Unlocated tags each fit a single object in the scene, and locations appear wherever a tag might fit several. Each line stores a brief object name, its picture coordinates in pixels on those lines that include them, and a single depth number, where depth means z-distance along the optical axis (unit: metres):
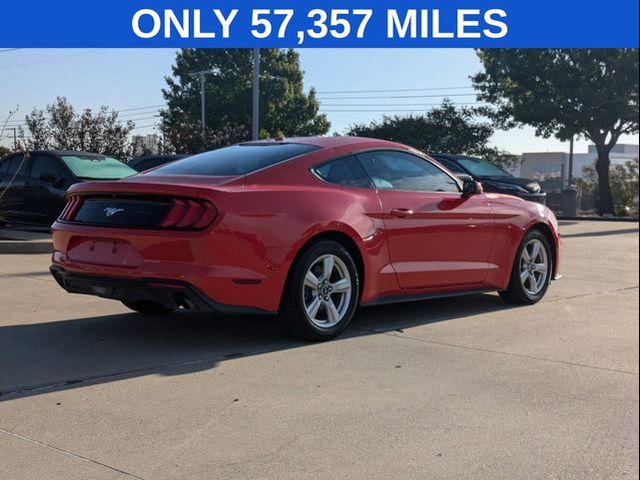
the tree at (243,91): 57.28
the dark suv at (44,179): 11.60
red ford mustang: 4.84
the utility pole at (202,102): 53.34
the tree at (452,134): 32.84
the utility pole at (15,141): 14.55
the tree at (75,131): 17.56
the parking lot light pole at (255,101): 25.67
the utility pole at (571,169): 31.82
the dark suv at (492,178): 16.28
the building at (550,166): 33.88
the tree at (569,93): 25.44
